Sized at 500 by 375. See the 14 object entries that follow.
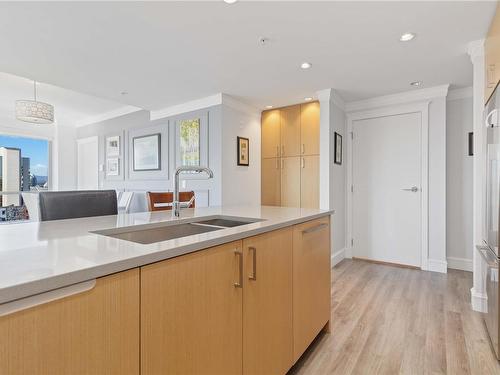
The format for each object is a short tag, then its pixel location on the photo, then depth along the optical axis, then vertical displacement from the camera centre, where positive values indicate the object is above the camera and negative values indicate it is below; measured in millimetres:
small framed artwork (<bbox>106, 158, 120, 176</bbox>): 5246 +379
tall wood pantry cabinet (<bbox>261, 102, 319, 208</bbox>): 3936 +453
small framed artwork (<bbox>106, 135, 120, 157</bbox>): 5215 +773
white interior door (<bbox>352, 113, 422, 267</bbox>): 3545 -33
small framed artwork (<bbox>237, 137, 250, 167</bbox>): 3990 +515
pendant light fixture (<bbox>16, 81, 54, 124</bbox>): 3361 +924
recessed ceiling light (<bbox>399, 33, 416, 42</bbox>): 2169 +1185
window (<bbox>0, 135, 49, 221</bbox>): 5320 +373
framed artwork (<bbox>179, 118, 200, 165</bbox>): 3984 +655
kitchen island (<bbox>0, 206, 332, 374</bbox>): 570 -305
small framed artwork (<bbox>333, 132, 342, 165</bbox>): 3641 +503
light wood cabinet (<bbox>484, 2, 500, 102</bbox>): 1861 +936
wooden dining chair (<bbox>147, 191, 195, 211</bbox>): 2591 -128
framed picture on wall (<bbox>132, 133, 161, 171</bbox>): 4566 +579
